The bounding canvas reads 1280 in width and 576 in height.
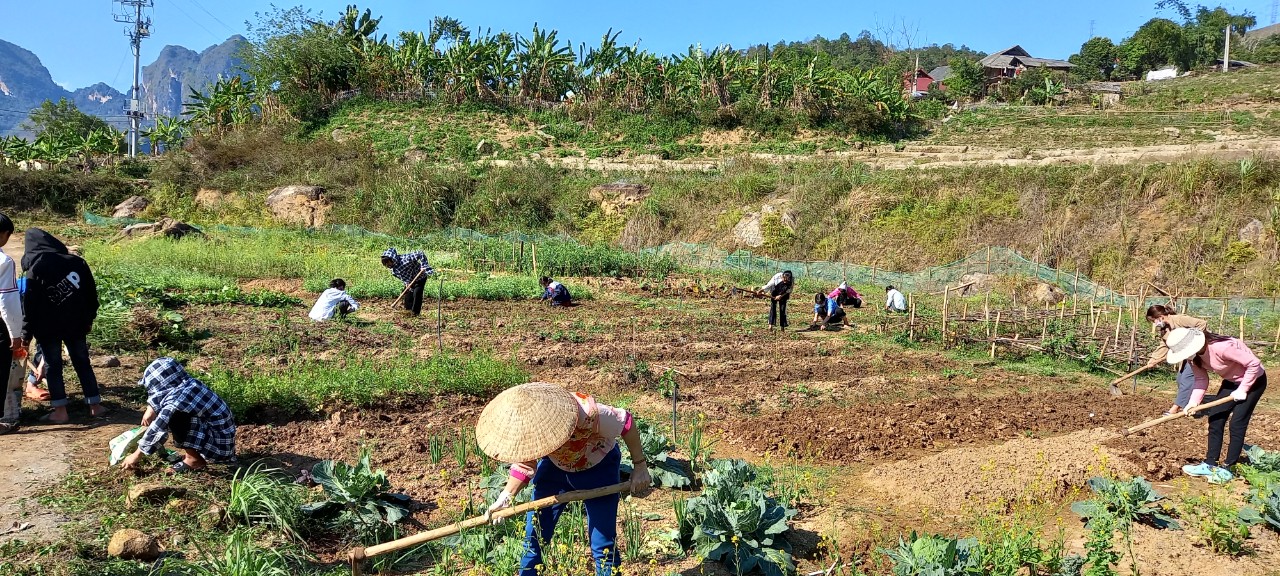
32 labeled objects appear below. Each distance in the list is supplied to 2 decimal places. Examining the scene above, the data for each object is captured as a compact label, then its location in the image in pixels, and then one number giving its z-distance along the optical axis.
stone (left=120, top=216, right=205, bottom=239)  17.89
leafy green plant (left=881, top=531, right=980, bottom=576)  3.46
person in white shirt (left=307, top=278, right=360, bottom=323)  9.37
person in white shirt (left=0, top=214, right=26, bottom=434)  4.74
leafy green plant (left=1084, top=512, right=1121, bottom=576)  3.52
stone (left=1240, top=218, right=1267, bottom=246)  16.35
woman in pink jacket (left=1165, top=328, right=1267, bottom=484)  5.00
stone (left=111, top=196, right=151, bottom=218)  24.72
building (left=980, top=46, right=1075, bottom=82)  48.78
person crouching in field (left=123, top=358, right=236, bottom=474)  4.30
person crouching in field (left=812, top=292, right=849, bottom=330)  10.90
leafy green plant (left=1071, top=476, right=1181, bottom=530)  4.41
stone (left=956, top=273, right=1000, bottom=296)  15.54
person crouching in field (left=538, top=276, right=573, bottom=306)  12.03
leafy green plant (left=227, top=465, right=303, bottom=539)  3.90
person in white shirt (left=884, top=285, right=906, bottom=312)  12.60
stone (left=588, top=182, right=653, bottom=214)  24.12
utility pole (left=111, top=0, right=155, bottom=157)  40.69
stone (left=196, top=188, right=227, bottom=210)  25.76
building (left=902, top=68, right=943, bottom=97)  48.94
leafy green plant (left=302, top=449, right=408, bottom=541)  4.02
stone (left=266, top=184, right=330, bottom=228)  24.52
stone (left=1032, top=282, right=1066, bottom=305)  14.59
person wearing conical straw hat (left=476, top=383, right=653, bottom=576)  2.97
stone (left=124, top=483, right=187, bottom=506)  4.07
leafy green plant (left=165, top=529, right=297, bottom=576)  3.25
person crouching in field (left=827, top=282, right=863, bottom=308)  12.30
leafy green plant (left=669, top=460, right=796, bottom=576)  3.72
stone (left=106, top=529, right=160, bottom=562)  3.44
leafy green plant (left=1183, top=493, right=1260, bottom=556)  4.18
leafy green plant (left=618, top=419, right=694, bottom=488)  4.88
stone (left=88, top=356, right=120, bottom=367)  6.66
